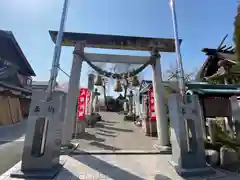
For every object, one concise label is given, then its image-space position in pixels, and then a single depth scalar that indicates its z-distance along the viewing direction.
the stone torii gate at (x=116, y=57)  6.20
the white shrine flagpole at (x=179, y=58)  4.69
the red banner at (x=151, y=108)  9.46
